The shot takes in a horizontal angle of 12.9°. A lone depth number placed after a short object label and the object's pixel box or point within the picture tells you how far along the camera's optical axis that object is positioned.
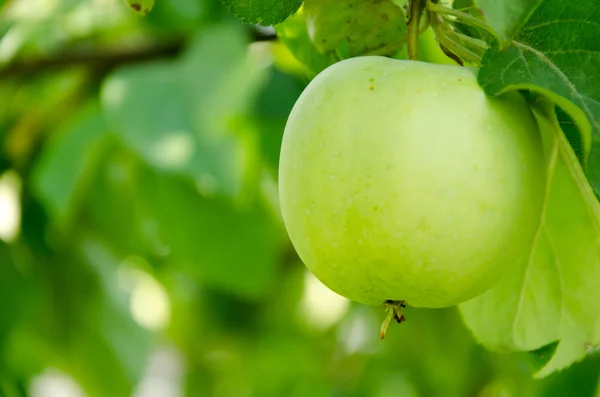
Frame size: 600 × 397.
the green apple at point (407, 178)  0.62
